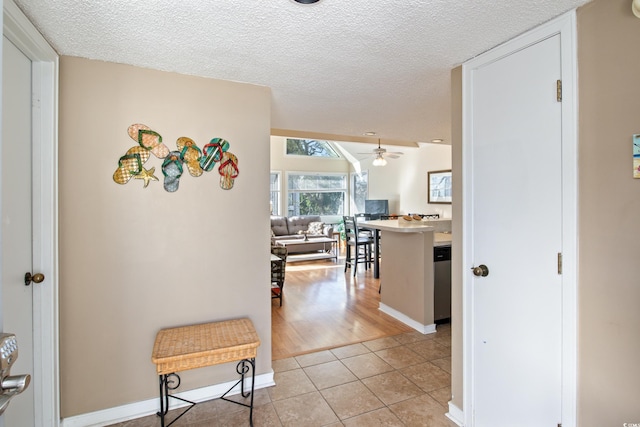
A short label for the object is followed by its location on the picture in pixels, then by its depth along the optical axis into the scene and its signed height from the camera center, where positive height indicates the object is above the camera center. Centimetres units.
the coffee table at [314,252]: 757 -84
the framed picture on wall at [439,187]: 674 +55
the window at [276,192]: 944 +59
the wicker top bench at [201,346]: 185 -76
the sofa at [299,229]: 787 -40
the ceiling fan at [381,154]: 616 +112
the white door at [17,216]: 156 -1
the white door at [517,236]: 157 -12
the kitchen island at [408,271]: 341 -64
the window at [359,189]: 979 +71
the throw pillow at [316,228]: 848 -38
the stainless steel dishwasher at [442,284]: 353 -75
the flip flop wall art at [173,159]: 209 +35
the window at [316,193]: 971 +59
